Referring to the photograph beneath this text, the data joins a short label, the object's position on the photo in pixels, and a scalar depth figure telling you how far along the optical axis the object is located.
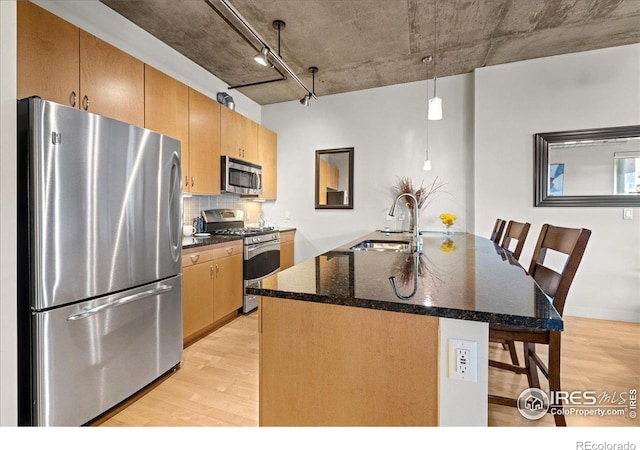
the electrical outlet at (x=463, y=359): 0.84
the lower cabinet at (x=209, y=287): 2.50
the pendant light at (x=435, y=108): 2.23
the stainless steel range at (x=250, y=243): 3.31
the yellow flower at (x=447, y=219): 3.27
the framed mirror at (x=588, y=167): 3.06
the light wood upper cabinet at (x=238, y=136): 3.32
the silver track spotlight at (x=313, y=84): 3.31
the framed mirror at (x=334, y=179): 4.23
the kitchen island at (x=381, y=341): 0.85
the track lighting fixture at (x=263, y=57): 2.25
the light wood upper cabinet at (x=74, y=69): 1.62
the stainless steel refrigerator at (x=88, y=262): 1.39
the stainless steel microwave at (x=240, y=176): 3.28
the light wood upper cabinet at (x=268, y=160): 4.13
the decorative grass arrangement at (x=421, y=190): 3.81
